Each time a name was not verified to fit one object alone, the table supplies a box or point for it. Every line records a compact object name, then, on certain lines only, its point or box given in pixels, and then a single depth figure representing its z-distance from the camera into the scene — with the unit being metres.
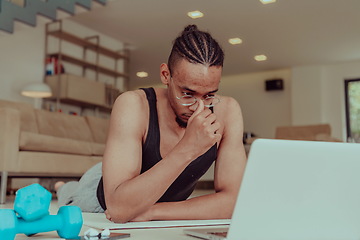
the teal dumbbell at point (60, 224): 0.86
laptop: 0.65
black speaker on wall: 9.16
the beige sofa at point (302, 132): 7.44
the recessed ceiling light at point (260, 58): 7.99
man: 1.06
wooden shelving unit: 6.27
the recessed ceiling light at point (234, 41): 6.98
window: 8.69
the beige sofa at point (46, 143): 3.45
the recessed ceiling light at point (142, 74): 9.03
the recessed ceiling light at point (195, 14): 5.89
